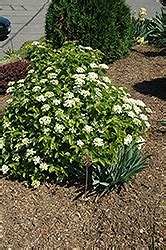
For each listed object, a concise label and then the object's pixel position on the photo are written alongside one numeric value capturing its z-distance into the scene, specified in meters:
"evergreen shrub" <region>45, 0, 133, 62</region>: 6.86
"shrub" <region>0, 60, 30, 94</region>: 6.64
